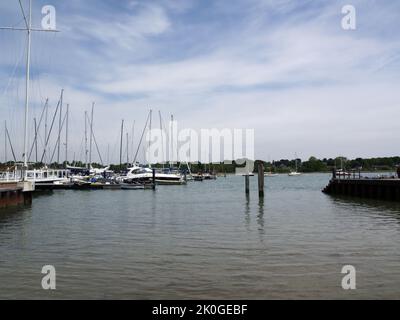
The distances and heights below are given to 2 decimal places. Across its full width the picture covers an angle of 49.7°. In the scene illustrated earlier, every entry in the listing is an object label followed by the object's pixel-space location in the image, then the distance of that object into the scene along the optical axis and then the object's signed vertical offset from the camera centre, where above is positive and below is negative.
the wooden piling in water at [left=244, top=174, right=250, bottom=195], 56.53 -1.81
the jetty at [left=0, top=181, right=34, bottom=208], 37.12 -2.08
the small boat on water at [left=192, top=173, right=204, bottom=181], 138.75 -2.48
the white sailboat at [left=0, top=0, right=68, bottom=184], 42.47 +4.54
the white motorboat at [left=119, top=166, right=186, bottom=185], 90.94 -1.39
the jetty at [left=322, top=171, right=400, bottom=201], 43.75 -2.21
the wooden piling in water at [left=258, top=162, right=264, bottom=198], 51.81 -1.09
